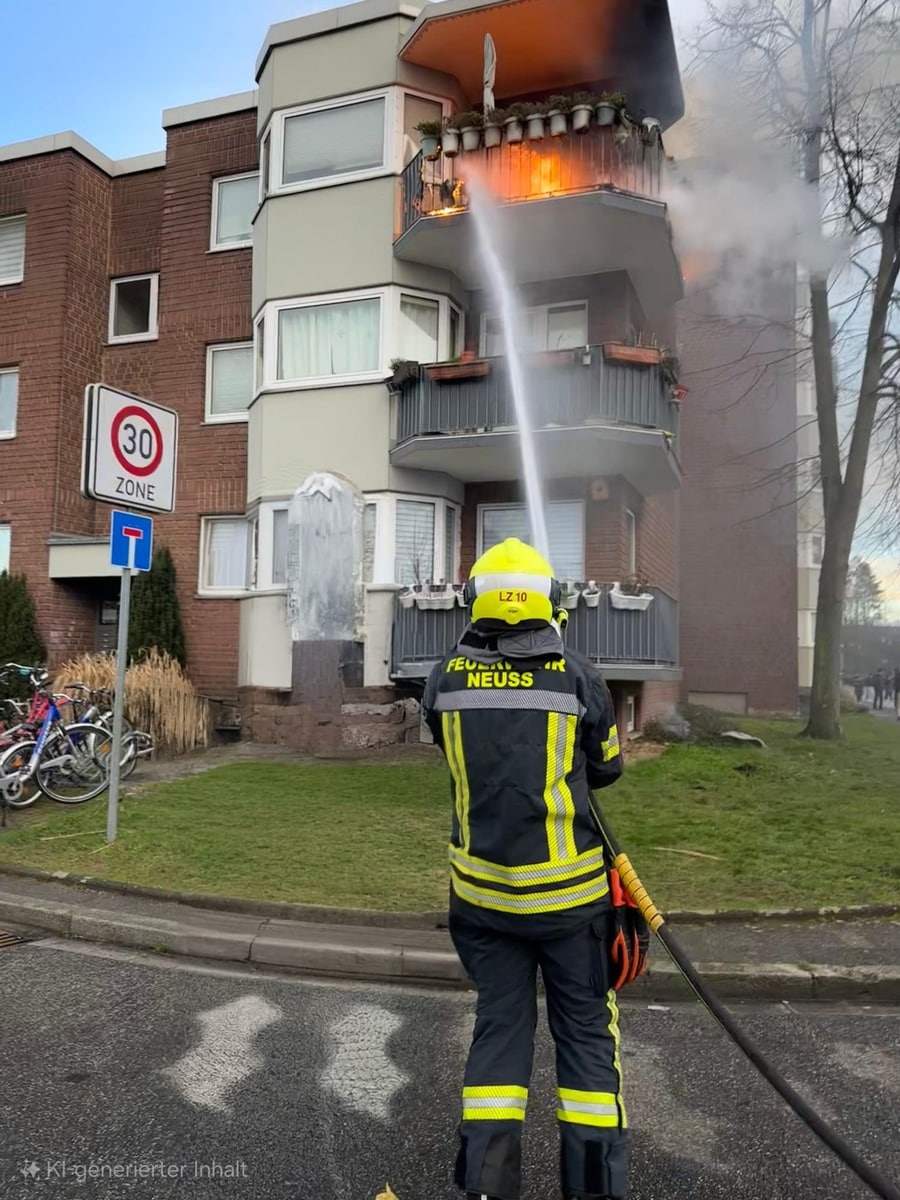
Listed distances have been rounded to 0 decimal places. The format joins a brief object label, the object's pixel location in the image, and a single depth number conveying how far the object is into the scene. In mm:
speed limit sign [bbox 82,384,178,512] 6438
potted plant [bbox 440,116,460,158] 11688
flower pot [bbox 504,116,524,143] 11438
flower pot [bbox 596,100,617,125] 11156
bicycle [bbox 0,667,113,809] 8070
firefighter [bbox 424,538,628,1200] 2381
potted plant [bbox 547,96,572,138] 11320
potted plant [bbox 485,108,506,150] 11492
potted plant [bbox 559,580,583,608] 10453
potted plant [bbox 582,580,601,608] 10500
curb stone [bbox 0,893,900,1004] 4219
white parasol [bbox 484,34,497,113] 11578
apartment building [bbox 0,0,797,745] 11352
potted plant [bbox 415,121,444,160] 11781
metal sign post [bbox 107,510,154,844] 6574
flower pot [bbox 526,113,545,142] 11438
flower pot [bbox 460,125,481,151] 11641
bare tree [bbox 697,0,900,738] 13492
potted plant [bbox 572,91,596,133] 11219
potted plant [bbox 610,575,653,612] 10477
